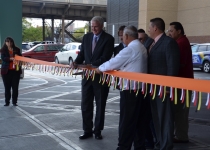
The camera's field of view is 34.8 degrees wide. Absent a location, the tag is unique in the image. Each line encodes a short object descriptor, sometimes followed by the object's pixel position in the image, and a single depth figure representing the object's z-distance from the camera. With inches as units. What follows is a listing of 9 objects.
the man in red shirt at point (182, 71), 210.1
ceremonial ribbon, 150.3
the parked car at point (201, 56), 813.4
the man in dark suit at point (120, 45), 229.3
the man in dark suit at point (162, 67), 176.7
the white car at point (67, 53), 994.3
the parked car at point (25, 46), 1517.6
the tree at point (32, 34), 3081.7
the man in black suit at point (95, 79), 224.7
